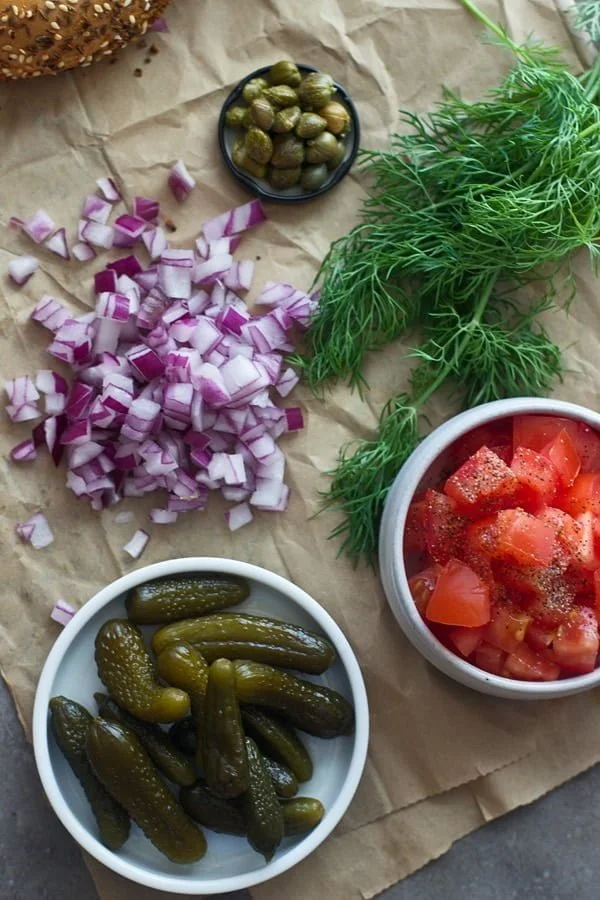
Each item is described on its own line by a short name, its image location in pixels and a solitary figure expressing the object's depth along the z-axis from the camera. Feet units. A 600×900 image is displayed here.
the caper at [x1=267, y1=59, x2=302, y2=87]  1.93
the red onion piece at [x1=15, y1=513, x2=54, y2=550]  1.93
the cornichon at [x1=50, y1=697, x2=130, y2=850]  1.84
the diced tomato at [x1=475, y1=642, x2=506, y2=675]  1.85
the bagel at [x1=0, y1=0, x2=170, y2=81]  1.84
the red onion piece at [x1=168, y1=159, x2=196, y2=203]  1.96
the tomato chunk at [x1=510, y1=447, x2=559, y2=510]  1.80
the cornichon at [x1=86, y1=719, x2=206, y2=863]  1.80
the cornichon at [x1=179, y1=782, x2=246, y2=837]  1.84
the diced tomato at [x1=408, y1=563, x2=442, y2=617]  1.83
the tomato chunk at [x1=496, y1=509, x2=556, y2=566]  1.77
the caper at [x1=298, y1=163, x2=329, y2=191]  1.95
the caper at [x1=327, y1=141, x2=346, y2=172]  1.95
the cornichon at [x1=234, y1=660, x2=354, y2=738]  1.83
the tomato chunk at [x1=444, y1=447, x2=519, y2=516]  1.79
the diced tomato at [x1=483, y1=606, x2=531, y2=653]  1.81
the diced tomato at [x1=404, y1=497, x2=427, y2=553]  1.86
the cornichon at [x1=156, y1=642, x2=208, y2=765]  1.81
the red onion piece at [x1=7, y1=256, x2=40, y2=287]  1.94
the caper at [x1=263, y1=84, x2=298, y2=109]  1.92
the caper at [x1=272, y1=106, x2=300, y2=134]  1.92
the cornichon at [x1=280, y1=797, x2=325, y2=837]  1.85
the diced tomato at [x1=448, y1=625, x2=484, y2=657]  1.83
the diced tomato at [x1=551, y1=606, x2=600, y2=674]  1.81
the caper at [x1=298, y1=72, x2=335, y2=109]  1.93
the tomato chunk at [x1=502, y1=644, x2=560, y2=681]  1.84
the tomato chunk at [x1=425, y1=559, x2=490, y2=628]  1.79
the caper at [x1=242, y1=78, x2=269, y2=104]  1.94
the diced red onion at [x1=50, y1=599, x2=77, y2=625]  1.92
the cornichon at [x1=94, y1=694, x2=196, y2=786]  1.84
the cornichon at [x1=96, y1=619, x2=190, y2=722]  1.80
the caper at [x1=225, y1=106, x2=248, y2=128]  1.94
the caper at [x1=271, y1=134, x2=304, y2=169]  1.93
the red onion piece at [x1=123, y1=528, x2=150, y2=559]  1.94
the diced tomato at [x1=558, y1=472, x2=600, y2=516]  1.82
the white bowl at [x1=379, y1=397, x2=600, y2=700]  1.82
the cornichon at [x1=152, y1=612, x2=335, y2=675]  1.86
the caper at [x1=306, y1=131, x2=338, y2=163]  1.93
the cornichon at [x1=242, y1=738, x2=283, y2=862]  1.80
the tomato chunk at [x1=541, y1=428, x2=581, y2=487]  1.83
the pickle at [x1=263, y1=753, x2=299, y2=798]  1.86
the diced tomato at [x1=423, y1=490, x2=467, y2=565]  1.83
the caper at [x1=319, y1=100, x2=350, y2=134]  1.93
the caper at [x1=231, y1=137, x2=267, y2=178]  1.95
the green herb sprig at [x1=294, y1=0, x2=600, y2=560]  1.88
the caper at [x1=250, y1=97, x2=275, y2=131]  1.91
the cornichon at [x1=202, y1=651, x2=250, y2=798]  1.78
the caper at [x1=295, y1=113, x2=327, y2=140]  1.92
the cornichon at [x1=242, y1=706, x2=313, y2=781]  1.87
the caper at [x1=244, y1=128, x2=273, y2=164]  1.92
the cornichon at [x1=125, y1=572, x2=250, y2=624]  1.86
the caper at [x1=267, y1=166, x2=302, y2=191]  1.94
